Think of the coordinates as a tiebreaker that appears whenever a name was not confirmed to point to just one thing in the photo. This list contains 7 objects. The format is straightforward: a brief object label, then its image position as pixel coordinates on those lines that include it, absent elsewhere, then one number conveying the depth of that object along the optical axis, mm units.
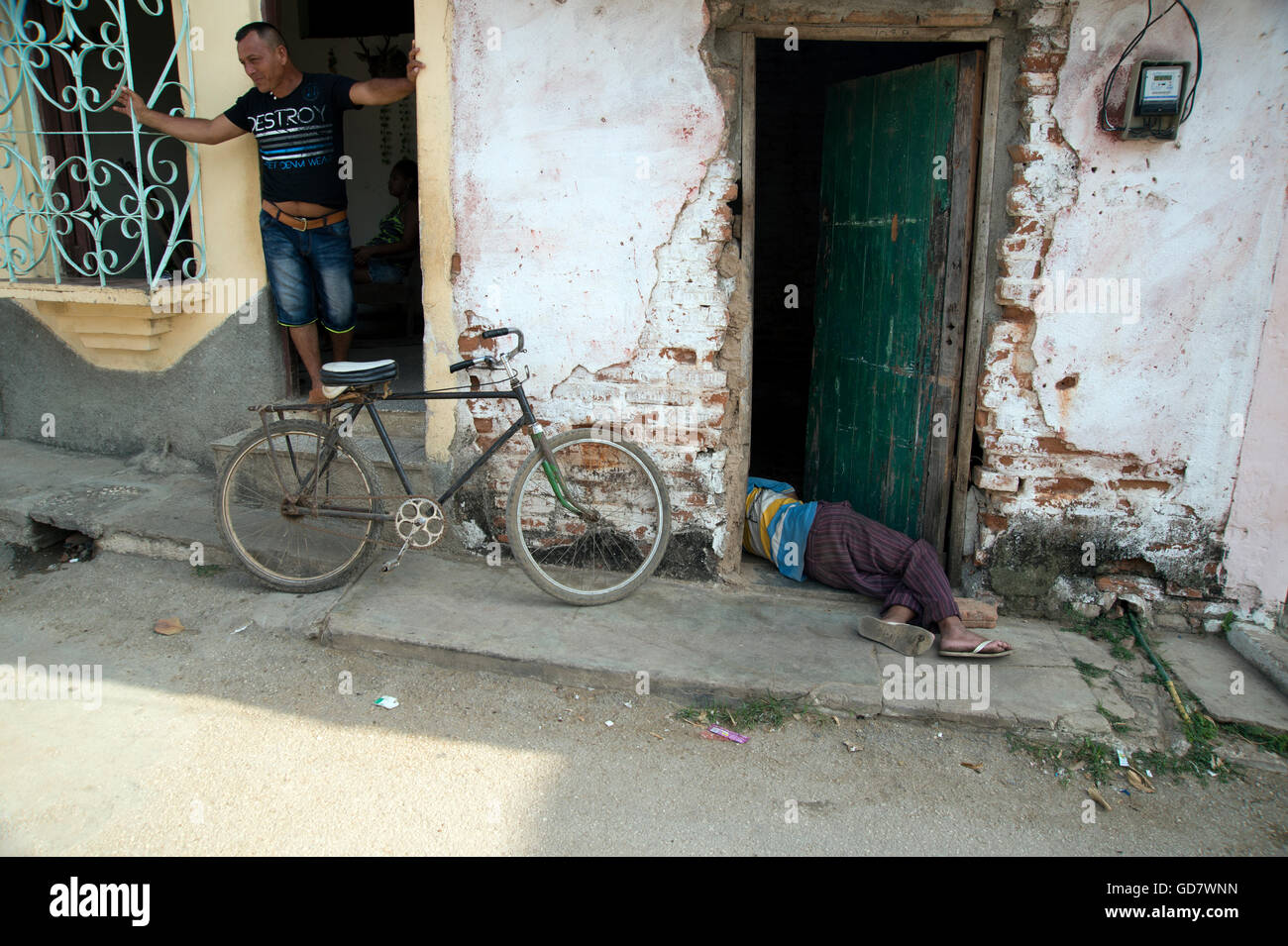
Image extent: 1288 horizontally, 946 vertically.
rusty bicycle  4211
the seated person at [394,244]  6879
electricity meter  3734
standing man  4652
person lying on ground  3934
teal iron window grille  4871
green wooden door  4328
